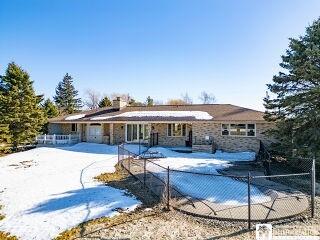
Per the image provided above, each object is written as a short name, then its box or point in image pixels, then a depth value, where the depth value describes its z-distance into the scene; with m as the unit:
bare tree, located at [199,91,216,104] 69.23
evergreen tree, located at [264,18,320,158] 12.22
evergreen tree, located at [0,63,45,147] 22.17
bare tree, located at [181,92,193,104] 69.27
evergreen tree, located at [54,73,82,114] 53.54
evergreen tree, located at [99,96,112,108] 36.80
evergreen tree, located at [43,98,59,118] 32.45
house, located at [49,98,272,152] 18.18
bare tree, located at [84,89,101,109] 64.12
